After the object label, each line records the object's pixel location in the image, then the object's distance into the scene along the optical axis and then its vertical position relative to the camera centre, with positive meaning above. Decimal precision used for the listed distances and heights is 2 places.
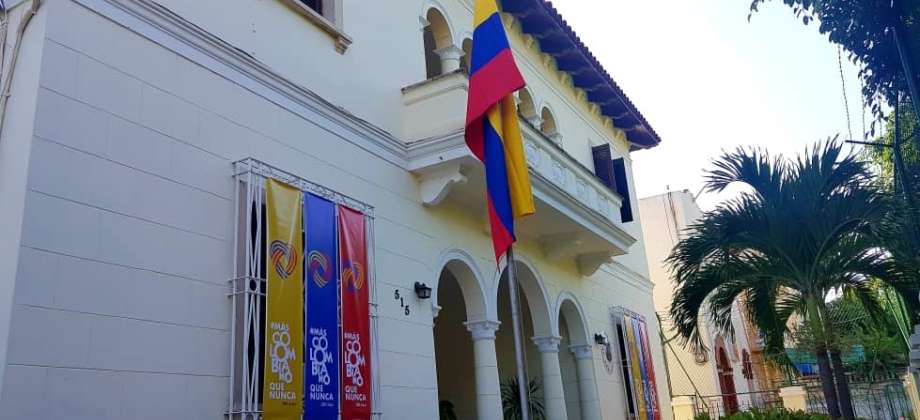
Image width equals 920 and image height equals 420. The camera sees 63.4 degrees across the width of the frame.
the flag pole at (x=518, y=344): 5.25 +0.55
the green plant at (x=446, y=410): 11.15 +0.27
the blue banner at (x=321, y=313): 6.67 +1.12
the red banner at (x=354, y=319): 7.10 +1.11
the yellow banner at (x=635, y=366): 14.53 +0.91
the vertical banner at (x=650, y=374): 15.27 +0.77
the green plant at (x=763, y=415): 5.98 -0.08
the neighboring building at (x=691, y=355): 24.92 +2.00
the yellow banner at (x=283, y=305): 6.20 +1.13
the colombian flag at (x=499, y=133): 6.23 +2.45
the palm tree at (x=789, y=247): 9.41 +1.98
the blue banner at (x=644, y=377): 14.91 +0.70
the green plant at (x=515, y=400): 12.90 +0.39
